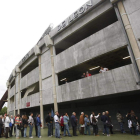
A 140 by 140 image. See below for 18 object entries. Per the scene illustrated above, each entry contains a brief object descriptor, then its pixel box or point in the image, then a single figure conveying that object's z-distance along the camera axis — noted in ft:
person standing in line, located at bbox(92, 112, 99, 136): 31.85
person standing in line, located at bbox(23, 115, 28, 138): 33.43
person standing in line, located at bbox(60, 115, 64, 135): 35.56
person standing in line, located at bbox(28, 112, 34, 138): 31.96
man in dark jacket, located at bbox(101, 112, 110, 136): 30.81
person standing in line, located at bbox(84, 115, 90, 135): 33.33
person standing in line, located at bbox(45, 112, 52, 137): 32.07
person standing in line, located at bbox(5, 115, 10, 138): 33.34
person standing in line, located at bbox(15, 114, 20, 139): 32.78
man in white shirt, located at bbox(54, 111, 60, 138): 29.21
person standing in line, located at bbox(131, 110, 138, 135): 30.04
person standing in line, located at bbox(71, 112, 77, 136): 32.07
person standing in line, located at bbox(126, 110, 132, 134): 31.20
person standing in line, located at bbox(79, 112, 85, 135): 33.31
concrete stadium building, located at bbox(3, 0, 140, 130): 33.60
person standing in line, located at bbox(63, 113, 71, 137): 31.04
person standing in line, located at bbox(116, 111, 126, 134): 33.42
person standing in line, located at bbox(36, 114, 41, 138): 31.30
